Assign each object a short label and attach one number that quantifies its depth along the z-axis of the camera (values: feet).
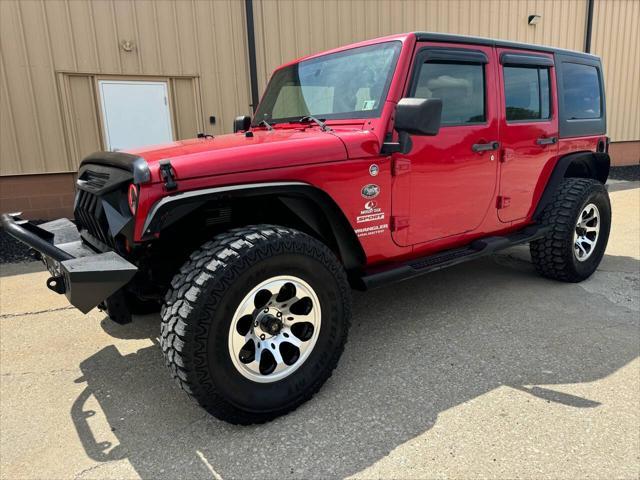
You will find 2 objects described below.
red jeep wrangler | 6.97
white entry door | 23.89
